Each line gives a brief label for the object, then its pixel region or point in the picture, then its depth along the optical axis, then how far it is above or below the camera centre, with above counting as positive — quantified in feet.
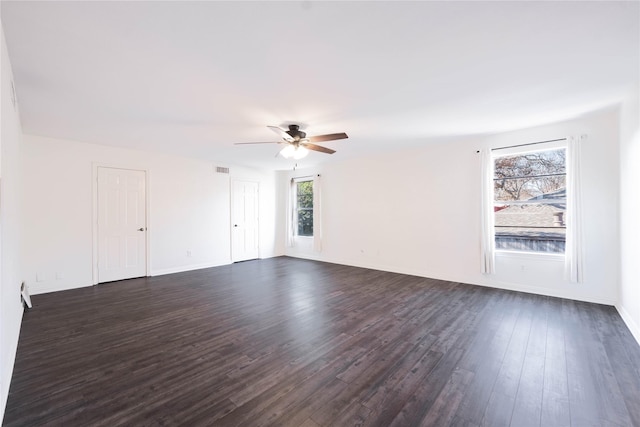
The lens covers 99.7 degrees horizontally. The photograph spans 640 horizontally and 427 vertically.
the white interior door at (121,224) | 16.33 -0.60
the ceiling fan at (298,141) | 11.79 +3.38
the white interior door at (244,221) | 22.84 -0.60
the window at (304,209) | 25.35 +0.48
